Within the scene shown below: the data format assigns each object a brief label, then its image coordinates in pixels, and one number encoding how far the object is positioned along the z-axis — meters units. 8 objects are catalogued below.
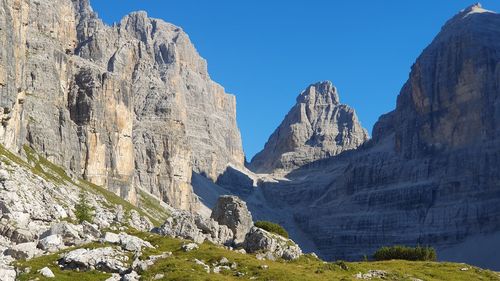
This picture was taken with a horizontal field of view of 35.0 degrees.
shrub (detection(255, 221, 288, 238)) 101.38
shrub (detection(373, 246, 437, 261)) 108.38
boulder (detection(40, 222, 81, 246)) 69.31
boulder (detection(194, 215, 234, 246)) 88.69
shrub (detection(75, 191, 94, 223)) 103.19
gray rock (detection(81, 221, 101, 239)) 78.10
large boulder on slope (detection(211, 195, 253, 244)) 94.81
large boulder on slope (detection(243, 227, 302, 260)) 78.84
